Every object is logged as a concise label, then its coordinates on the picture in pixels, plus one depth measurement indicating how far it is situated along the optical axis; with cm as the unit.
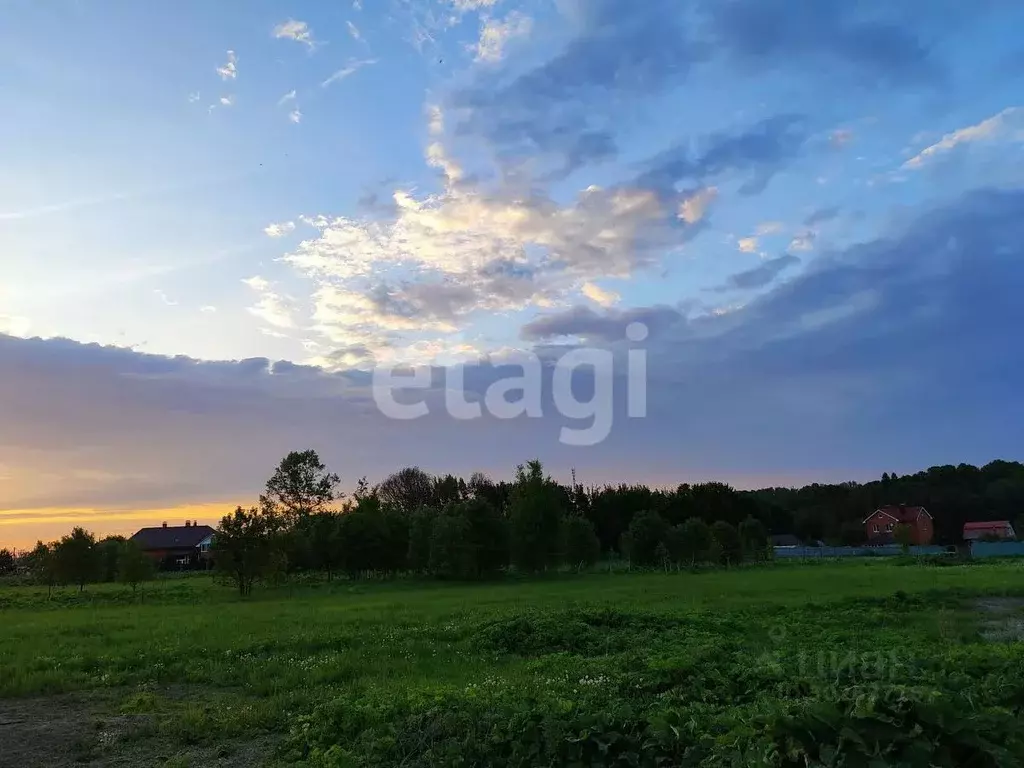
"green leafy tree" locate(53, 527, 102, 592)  4828
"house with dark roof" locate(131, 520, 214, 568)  11031
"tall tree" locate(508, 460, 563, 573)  5650
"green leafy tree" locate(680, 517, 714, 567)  6084
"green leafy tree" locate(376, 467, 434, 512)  10556
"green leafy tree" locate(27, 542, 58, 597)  4809
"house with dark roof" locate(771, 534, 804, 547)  11915
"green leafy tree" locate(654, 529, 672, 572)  5975
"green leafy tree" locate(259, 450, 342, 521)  8175
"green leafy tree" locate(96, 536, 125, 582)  5412
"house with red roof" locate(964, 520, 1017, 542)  10375
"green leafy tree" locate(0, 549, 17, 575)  9358
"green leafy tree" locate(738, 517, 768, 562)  7144
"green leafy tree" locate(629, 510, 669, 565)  6144
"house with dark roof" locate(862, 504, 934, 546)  11256
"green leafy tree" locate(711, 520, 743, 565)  6781
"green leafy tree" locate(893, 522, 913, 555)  7841
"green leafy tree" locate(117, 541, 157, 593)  4781
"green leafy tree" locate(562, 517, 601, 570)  5822
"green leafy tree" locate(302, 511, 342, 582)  5834
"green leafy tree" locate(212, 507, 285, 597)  4434
